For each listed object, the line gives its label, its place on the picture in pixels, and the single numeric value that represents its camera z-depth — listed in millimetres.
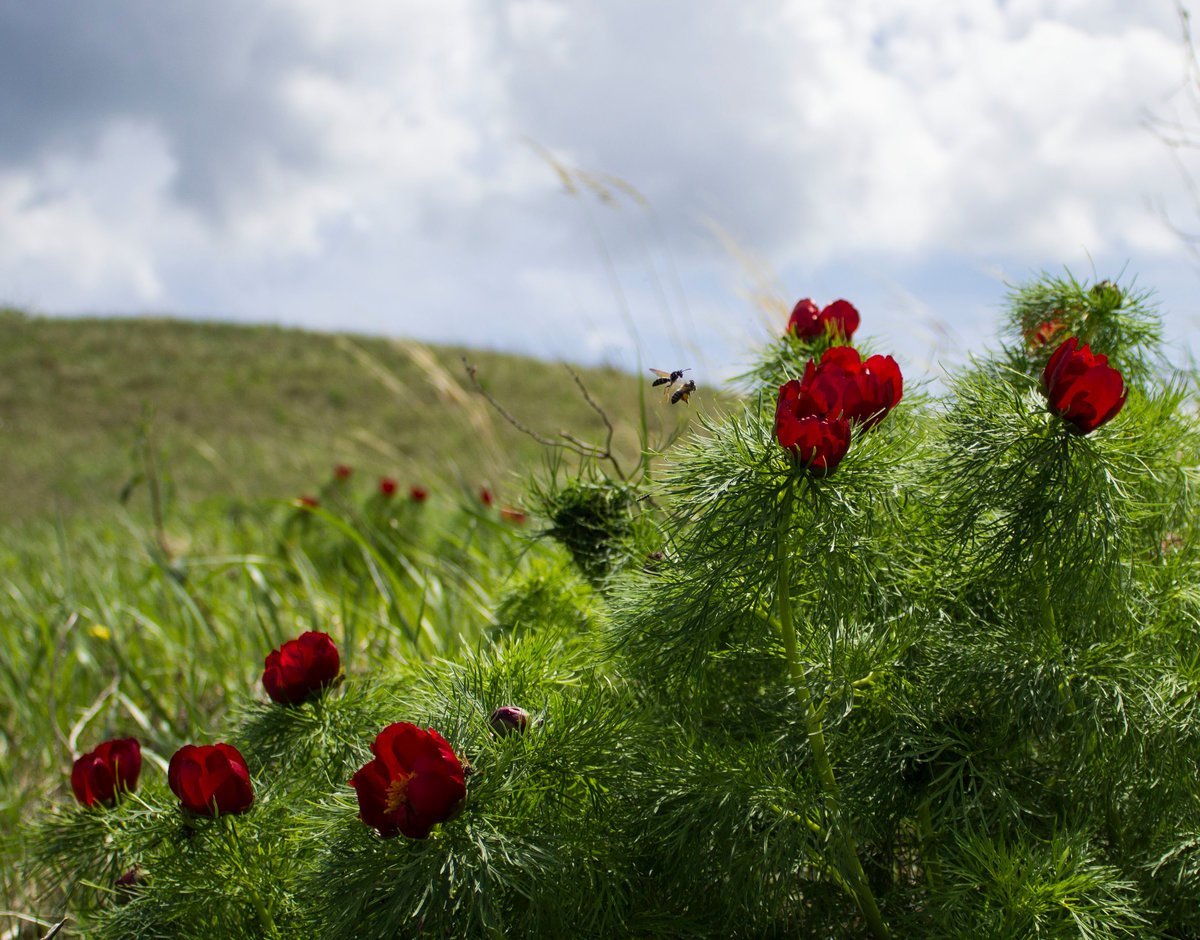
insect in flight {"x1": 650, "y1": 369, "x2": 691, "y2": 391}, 1116
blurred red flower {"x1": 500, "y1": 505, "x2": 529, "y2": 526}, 3156
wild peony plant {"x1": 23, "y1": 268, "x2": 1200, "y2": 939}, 920
